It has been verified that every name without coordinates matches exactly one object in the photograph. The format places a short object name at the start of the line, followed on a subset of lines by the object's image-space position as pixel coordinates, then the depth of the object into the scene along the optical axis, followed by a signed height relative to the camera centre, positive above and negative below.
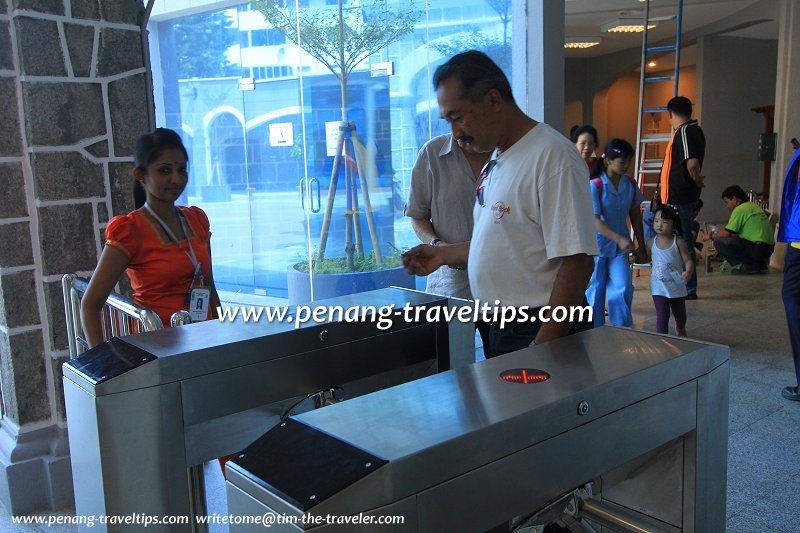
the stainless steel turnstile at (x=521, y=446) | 0.94 -0.43
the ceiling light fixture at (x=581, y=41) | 10.88 +1.56
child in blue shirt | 4.27 -0.51
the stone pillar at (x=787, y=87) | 6.91 +0.51
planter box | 4.60 -0.84
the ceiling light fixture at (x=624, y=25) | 9.12 +1.54
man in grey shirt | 2.56 -0.16
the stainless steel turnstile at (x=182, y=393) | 1.50 -0.53
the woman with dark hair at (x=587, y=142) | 4.44 +0.01
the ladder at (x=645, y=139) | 6.45 +0.03
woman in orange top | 2.14 -0.29
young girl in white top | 4.42 -0.78
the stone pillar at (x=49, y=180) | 2.53 -0.07
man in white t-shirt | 1.60 -0.13
